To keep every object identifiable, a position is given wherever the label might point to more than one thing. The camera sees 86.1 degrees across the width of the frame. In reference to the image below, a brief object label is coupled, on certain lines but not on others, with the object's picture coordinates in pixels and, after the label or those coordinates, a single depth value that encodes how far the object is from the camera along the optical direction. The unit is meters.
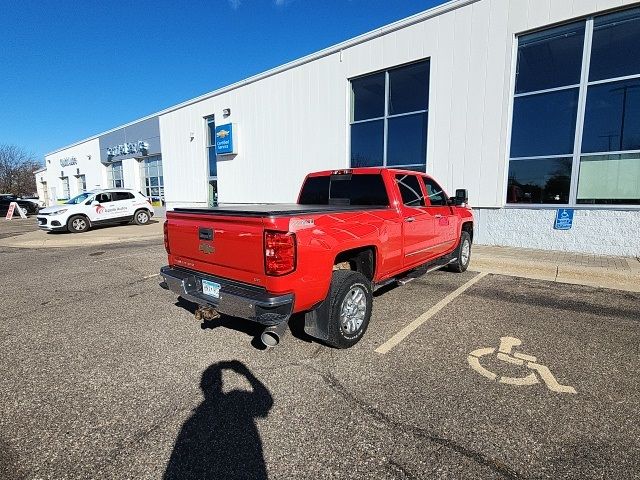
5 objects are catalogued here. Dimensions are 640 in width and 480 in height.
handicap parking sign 8.71
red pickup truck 3.00
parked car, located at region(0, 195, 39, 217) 27.20
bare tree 59.57
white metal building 8.20
